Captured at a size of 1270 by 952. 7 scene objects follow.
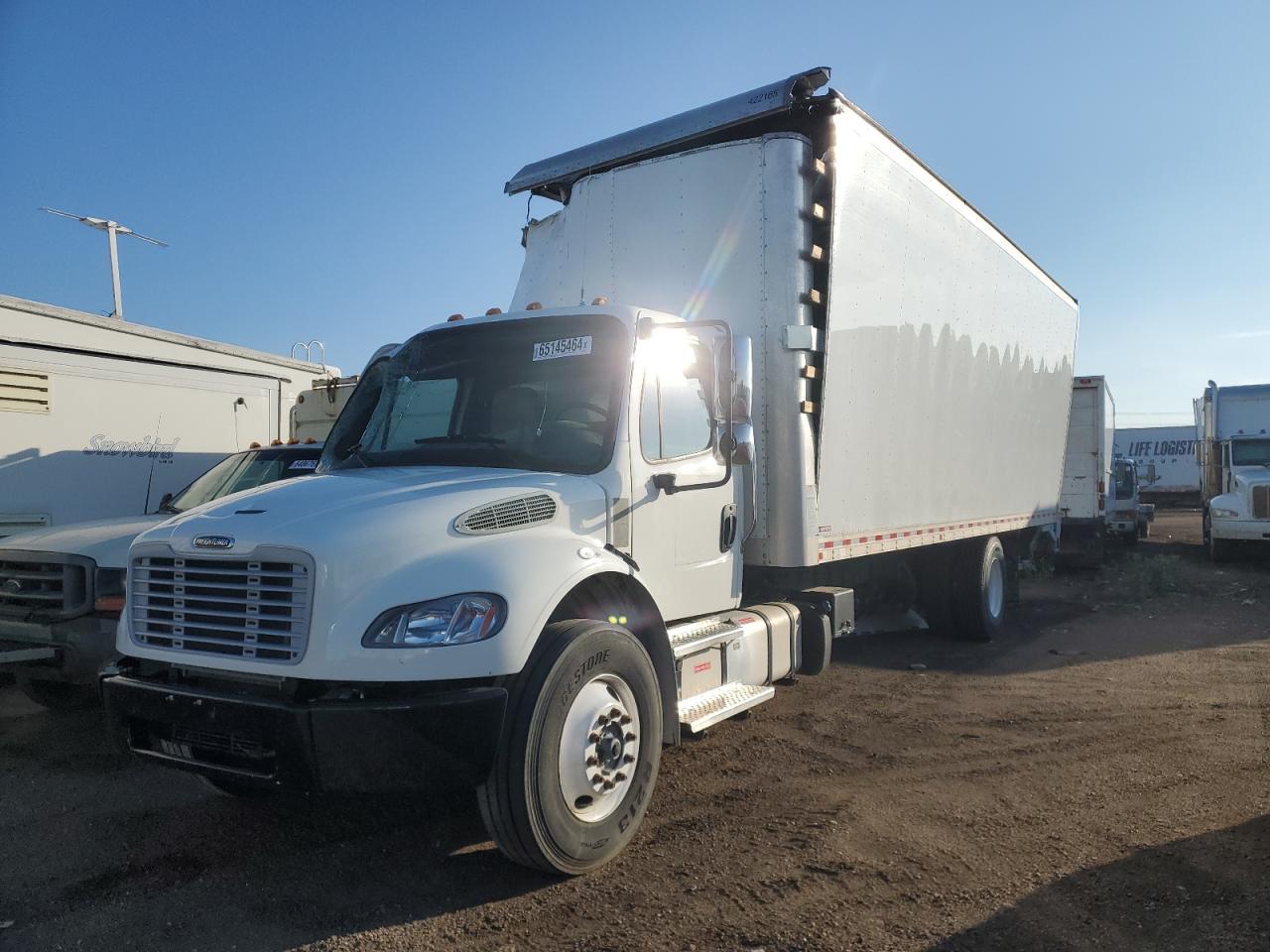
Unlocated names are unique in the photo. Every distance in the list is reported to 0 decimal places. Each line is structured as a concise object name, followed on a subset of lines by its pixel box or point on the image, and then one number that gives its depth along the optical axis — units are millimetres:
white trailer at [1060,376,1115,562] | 16703
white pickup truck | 5430
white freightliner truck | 3363
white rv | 7840
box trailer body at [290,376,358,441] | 11281
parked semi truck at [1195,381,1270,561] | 16391
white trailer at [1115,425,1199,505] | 38188
